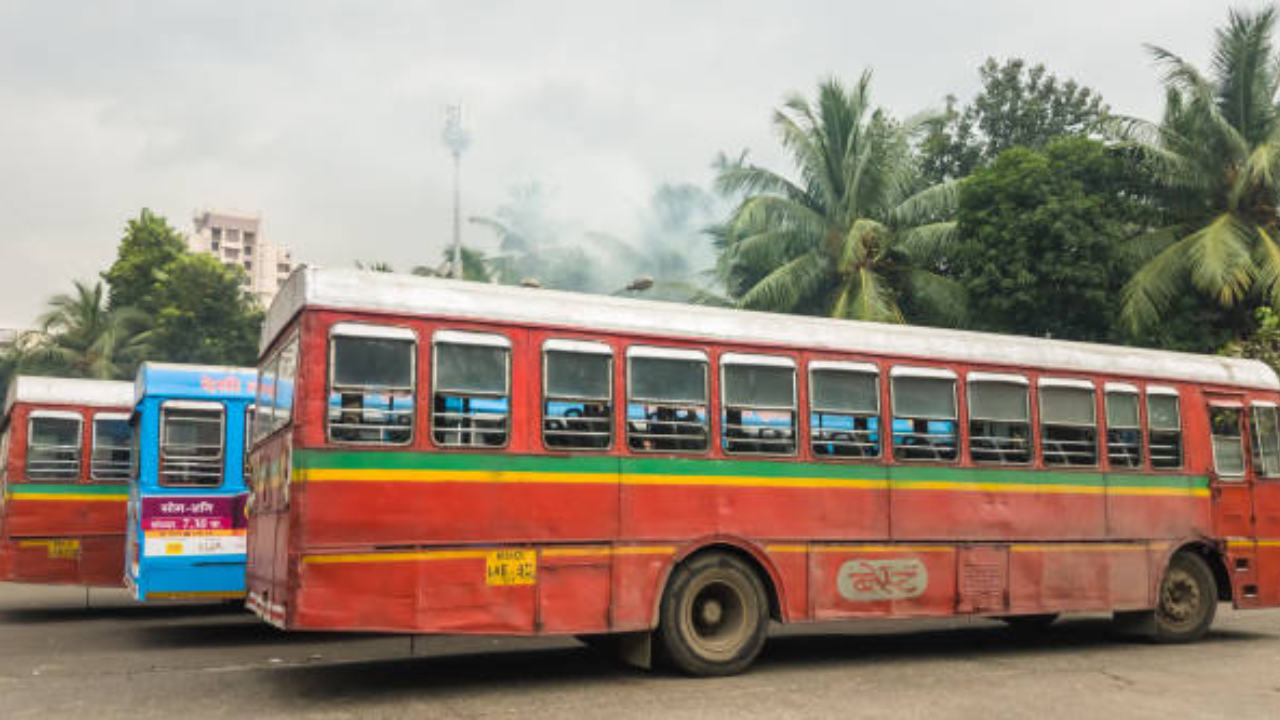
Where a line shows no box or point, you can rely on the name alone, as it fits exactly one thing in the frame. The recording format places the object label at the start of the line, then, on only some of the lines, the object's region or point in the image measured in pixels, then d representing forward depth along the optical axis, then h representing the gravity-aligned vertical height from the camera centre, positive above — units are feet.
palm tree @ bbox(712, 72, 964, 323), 90.74 +23.71
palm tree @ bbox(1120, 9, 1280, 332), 78.07 +23.68
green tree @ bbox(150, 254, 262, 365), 156.25 +26.41
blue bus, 42.27 +0.72
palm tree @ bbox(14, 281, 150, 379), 151.33 +23.35
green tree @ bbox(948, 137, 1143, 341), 82.17 +19.22
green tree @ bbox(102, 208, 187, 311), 162.50 +35.49
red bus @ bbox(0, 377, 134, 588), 48.03 +1.01
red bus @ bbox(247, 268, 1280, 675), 27.63 +0.64
